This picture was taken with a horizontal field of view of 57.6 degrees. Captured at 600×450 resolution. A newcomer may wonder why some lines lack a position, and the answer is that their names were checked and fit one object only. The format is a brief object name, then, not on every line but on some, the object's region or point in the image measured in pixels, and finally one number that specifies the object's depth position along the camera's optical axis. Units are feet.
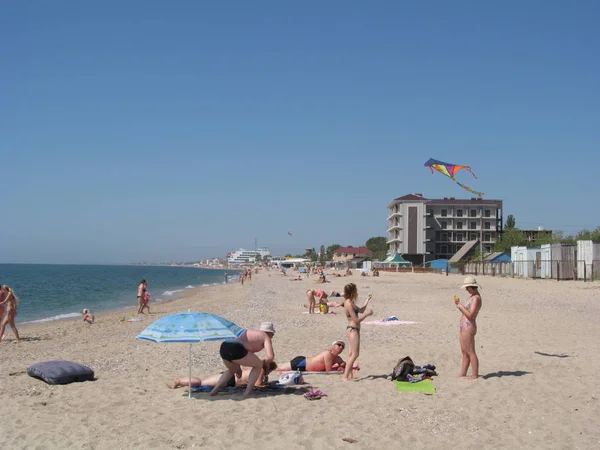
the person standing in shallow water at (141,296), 75.86
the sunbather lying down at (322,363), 30.86
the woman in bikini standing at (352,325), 27.91
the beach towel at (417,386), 25.63
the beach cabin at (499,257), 180.79
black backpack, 27.50
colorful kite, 132.05
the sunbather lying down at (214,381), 26.63
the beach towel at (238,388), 26.43
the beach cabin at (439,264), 220.49
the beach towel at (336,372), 30.09
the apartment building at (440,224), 285.84
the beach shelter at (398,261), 258.57
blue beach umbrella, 23.24
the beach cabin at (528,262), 129.08
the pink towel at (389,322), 52.57
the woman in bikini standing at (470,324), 26.91
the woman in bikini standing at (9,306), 50.98
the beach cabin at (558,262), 114.21
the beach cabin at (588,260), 106.93
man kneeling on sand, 24.45
